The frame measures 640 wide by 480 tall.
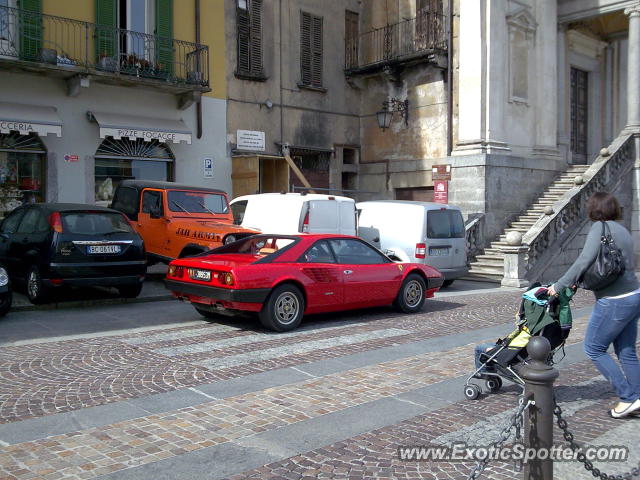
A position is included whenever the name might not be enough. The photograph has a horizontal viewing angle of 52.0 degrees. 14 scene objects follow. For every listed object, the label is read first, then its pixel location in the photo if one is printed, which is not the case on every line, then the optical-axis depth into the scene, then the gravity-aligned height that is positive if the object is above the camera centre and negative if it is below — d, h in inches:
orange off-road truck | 491.5 -2.2
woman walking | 205.3 -31.3
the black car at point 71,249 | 410.6 -22.7
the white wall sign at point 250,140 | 793.6 +90.7
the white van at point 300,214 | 530.3 +0.2
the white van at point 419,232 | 562.6 -16.1
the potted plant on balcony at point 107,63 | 649.0 +150.5
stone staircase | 683.4 -14.7
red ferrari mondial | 344.5 -36.6
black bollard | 138.0 -43.8
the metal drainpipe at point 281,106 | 832.9 +138.0
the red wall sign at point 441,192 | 767.7 +25.6
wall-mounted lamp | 863.4 +139.2
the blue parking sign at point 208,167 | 762.8 +55.1
